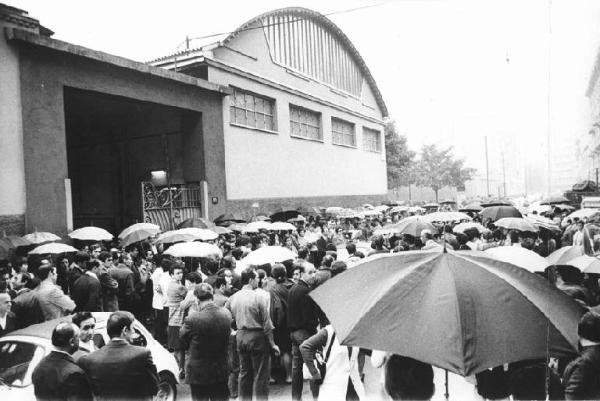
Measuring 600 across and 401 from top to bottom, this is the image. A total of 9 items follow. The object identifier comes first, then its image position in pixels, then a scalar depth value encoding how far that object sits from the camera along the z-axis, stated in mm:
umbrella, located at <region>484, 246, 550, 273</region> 5797
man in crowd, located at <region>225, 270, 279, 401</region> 5656
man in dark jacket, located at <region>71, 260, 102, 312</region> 7336
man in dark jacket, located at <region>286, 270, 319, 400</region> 5703
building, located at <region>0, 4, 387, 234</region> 12047
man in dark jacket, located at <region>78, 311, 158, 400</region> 3744
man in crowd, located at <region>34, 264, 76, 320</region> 6328
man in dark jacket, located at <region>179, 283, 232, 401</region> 4938
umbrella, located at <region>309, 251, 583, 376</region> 2602
